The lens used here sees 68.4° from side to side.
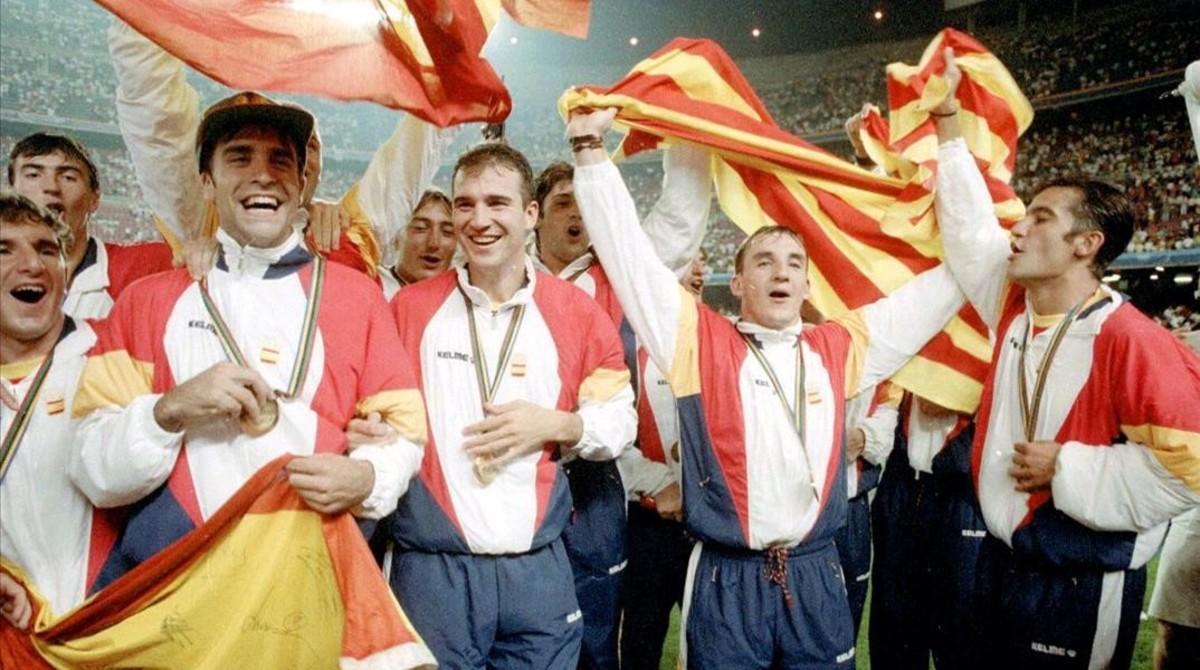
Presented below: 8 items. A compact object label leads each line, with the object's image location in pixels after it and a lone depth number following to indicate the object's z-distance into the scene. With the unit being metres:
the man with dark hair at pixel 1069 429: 2.90
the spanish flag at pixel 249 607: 2.20
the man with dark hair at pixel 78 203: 3.30
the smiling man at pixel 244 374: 2.18
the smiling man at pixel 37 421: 2.27
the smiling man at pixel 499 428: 2.73
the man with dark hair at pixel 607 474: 3.59
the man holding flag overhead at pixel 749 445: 3.08
